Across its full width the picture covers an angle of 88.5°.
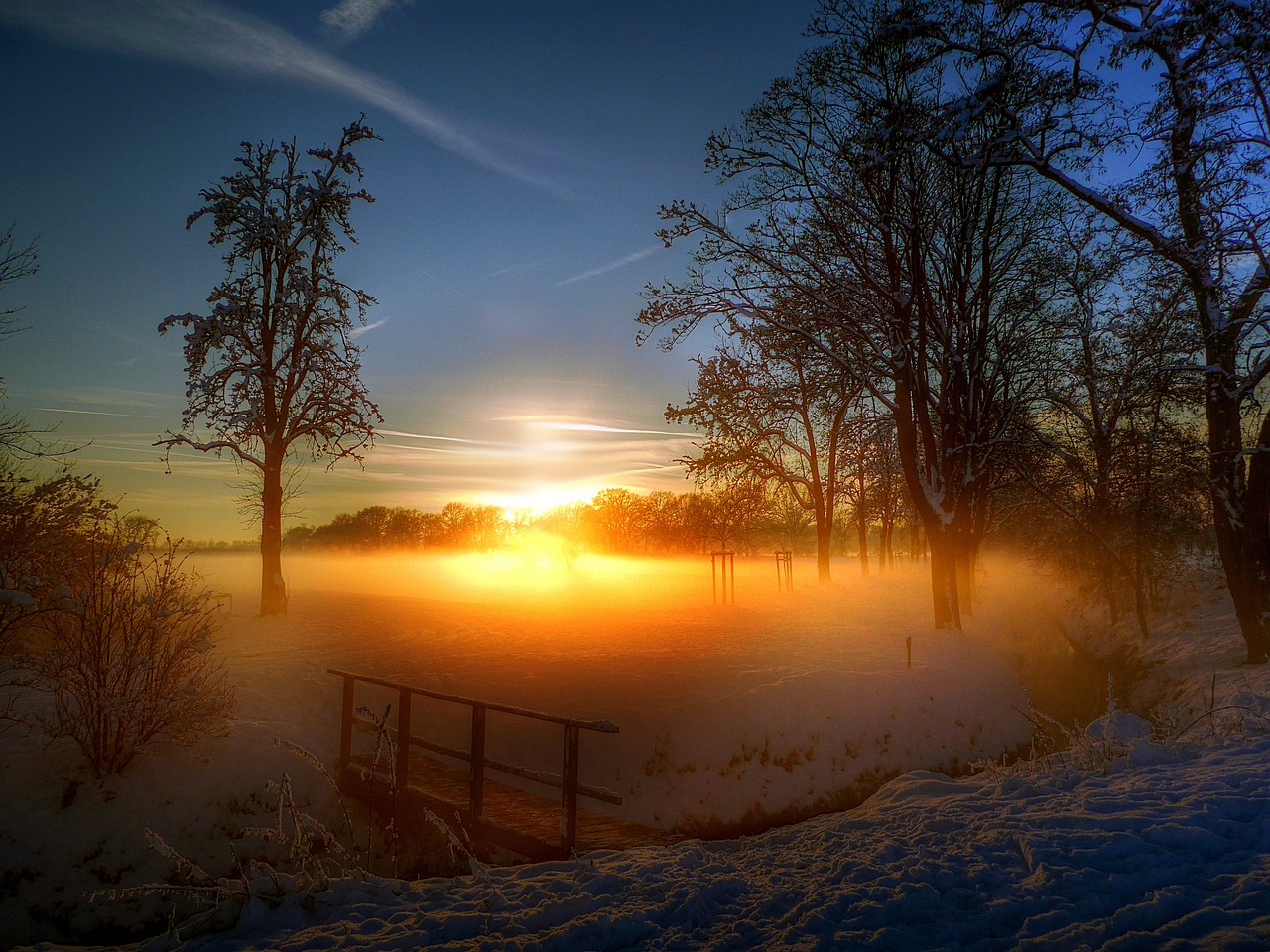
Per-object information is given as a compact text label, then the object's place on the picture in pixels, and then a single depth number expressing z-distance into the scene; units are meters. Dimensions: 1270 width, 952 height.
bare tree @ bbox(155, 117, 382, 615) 18.20
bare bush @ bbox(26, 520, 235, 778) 8.87
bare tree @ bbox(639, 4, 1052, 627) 14.66
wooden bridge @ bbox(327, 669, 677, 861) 7.39
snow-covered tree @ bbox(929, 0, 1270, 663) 10.45
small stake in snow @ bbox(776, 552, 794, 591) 33.00
